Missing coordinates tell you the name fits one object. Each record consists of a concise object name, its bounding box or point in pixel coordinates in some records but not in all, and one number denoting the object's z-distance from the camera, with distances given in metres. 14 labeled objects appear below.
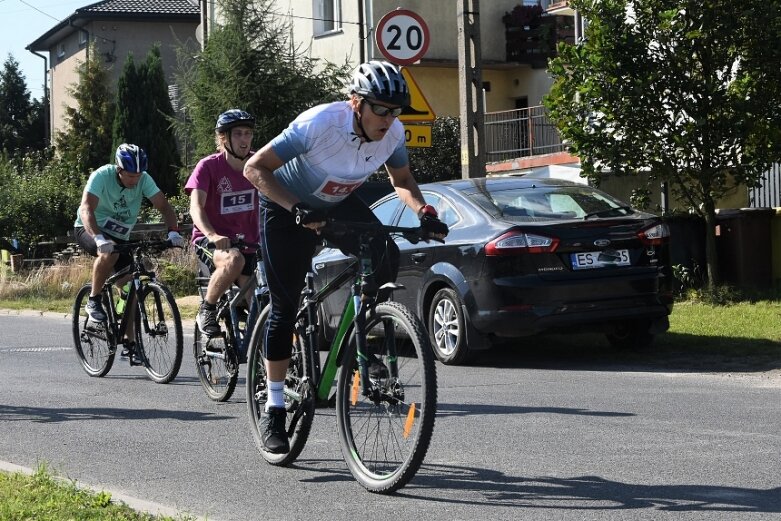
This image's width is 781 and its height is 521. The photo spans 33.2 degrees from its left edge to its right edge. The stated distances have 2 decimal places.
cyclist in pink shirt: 8.41
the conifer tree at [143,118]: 46.03
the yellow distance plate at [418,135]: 15.32
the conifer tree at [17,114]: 71.06
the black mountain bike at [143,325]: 9.58
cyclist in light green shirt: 9.83
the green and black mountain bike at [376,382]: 5.29
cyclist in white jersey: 5.51
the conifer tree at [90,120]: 48.81
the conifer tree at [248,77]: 26.73
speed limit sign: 15.09
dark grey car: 10.05
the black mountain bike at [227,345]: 8.39
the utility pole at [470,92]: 15.96
